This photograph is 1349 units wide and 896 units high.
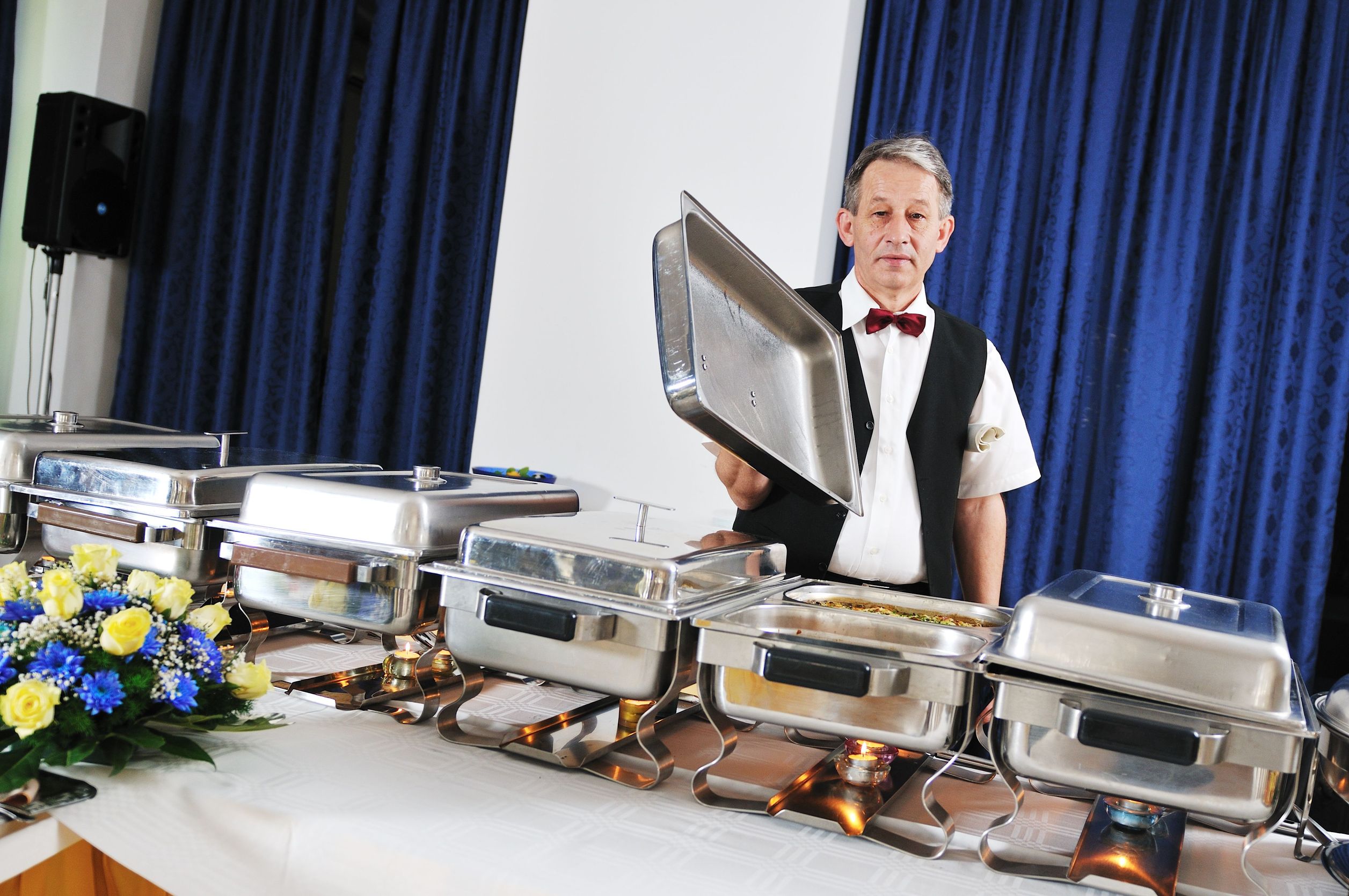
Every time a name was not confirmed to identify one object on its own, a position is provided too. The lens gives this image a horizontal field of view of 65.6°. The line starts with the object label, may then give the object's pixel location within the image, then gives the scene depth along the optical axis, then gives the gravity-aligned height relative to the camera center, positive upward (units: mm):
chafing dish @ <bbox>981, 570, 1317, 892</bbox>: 975 -209
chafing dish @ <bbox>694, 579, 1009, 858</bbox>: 1061 -246
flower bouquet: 1067 -332
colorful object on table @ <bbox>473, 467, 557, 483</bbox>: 2869 -180
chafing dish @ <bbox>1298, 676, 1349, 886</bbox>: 1007 -229
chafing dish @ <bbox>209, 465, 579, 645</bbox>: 1327 -207
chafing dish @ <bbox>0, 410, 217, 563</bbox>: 1648 -153
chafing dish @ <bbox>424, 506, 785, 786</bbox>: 1173 -222
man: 1771 +95
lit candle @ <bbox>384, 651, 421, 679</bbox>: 1517 -389
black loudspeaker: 3904 +691
